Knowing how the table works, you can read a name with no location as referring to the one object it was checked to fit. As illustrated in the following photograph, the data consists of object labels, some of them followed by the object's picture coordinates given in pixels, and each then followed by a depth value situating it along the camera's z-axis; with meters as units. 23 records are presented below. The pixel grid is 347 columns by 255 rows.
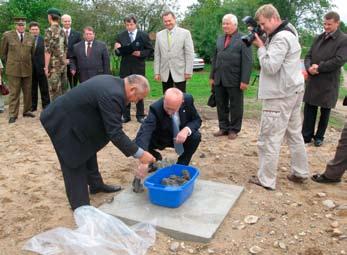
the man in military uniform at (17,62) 7.09
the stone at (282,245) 3.11
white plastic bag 2.95
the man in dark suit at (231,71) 5.68
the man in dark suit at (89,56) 6.70
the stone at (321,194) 4.00
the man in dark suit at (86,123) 3.08
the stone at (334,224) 3.38
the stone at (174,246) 3.11
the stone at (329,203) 3.75
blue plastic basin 3.50
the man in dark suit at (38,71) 7.65
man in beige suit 6.23
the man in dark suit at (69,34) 7.12
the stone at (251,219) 3.47
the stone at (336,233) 3.24
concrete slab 3.25
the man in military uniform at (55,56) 6.74
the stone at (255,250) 3.06
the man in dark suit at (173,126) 3.89
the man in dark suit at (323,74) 5.27
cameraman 3.73
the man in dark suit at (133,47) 6.59
